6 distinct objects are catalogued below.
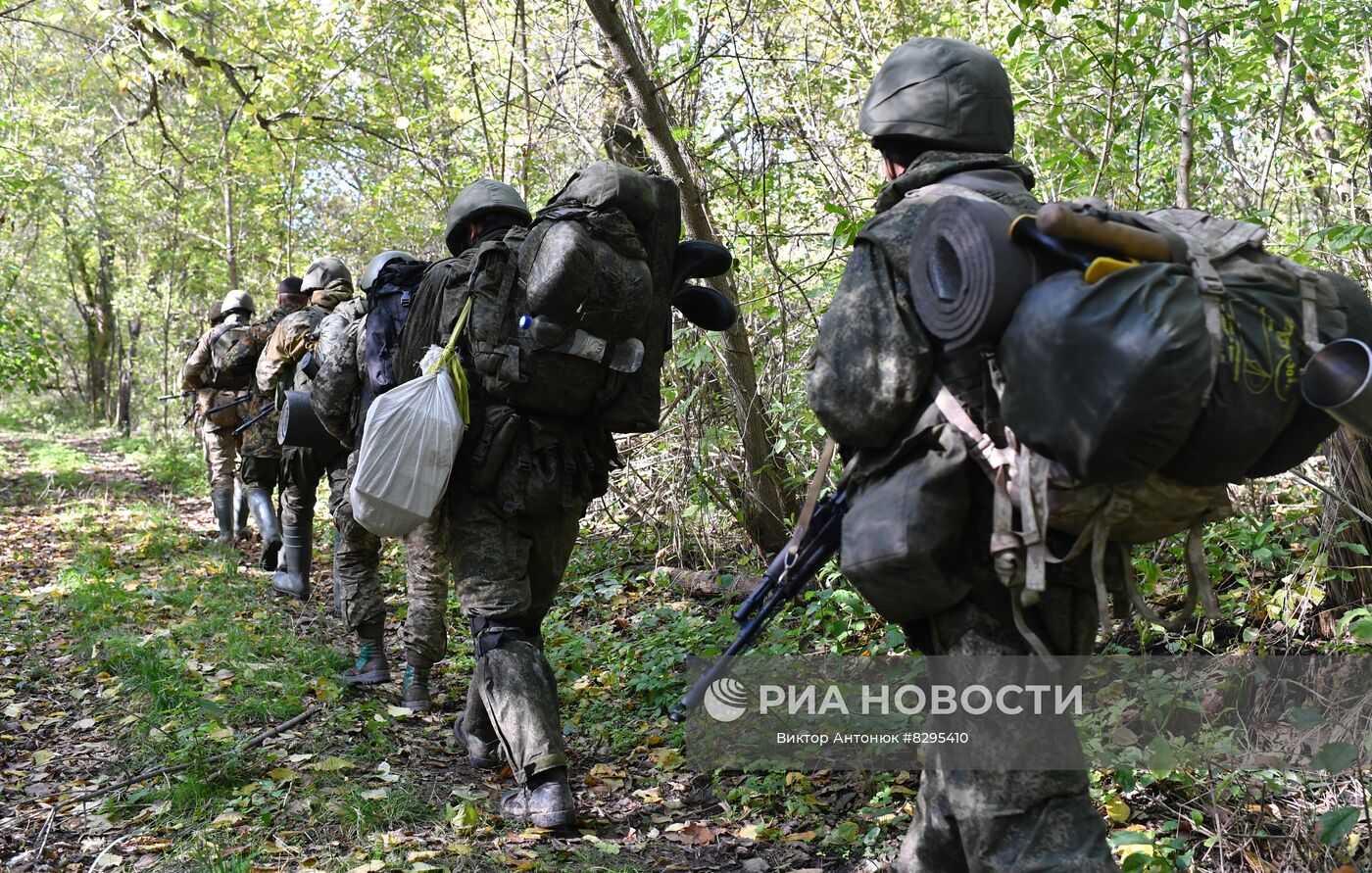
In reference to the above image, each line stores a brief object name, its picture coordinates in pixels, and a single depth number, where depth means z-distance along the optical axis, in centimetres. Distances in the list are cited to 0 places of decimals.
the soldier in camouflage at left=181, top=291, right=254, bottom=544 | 920
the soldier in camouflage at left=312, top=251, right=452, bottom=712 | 473
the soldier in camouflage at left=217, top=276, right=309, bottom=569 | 812
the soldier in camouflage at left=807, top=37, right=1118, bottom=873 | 253
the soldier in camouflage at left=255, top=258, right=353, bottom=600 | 710
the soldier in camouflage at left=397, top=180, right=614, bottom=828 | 391
